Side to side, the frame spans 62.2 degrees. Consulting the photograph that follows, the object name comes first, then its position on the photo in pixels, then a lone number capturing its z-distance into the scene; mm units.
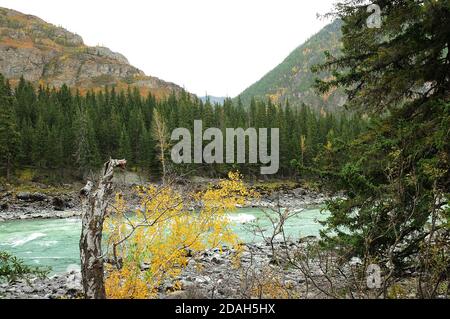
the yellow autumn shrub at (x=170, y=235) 7477
